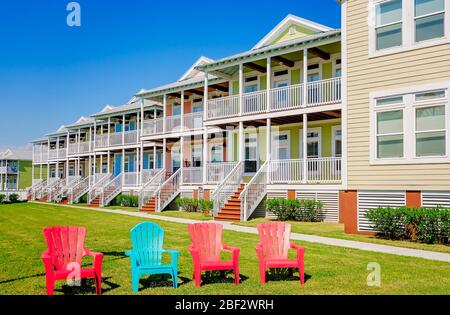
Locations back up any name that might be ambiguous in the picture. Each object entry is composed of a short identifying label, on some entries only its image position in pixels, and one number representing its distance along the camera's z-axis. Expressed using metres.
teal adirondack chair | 6.94
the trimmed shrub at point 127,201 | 29.52
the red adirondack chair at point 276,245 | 7.59
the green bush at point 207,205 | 21.29
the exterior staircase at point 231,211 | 18.88
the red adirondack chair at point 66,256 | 6.53
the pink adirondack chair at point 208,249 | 7.23
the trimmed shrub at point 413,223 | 12.27
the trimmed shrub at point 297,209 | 18.33
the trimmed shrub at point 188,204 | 23.71
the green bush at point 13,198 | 41.88
